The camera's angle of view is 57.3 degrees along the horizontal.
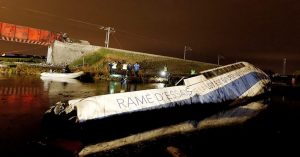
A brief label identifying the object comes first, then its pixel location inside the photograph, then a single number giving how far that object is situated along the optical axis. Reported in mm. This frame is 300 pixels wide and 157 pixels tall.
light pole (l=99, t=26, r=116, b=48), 68831
